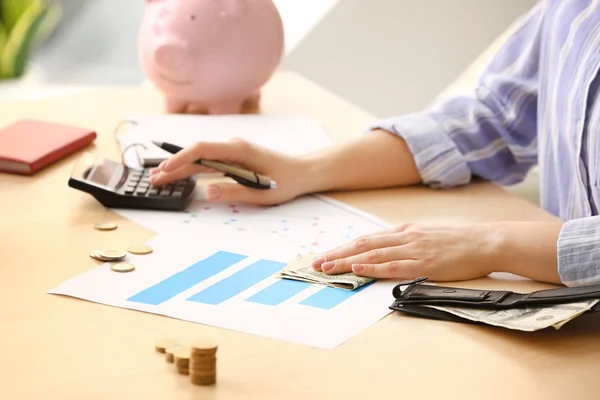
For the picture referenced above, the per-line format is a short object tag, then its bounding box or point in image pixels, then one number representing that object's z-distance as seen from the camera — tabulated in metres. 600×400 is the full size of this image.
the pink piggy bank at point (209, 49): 2.19
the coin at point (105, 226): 1.88
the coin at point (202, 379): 1.56
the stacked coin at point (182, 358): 1.57
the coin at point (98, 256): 1.79
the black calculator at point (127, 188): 1.94
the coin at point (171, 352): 1.59
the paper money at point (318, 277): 1.74
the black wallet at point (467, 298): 1.66
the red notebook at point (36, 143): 2.06
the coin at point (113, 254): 1.79
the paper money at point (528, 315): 1.63
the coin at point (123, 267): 1.77
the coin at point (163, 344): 1.61
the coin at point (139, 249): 1.82
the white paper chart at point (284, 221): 1.88
